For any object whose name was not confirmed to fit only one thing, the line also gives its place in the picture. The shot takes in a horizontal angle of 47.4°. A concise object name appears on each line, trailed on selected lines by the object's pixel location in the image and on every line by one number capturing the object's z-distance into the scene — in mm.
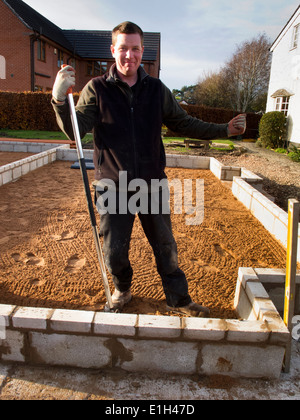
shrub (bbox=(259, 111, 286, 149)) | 16750
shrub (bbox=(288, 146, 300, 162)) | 12438
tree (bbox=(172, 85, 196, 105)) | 62631
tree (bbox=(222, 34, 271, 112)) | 35688
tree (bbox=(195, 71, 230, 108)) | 36844
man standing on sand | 2469
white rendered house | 16702
